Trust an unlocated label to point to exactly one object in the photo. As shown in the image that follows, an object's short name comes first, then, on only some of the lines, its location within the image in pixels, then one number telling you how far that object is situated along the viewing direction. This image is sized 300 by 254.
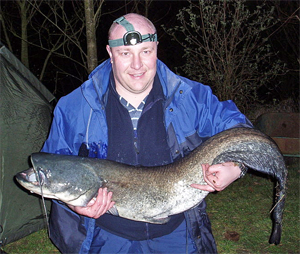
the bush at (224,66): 7.27
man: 2.73
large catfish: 2.67
